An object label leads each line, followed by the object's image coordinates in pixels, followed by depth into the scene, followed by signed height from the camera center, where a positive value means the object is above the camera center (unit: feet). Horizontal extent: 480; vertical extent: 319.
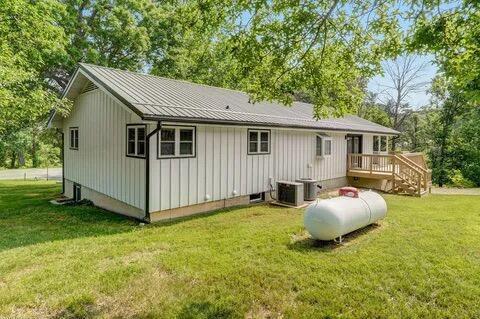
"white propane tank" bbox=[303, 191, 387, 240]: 20.02 -4.00
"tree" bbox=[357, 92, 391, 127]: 107.86 +14.19
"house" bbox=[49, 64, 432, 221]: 27.25 +0.91
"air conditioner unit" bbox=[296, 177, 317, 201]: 36.81 -3.90
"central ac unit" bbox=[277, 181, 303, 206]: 34.71 -4.21
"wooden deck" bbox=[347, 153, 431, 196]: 44.14 -2.51
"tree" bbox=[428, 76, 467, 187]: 81.10 +4.58
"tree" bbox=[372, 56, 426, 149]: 96.07 +23.02
